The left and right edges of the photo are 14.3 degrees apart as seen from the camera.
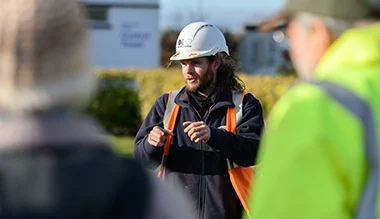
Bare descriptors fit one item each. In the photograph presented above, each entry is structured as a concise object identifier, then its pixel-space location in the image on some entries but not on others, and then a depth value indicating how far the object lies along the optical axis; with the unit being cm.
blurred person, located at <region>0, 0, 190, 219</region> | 341
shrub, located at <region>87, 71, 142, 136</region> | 3158
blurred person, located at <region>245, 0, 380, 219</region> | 378
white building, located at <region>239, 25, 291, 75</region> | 7702
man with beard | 814
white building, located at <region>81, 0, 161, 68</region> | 4683
